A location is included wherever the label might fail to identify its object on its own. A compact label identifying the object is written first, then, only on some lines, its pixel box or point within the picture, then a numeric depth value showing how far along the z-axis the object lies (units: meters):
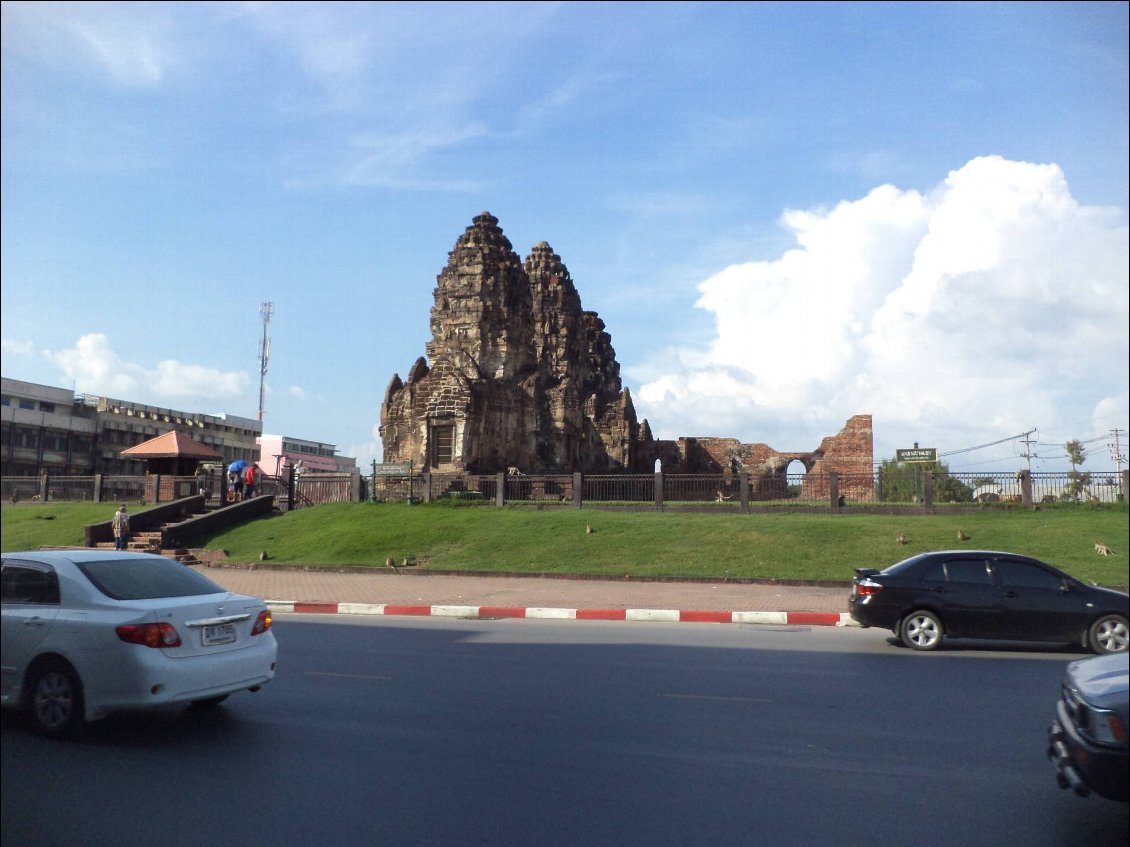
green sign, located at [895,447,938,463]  23.39
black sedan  6.54
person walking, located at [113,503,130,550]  18.41
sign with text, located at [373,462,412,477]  27.52
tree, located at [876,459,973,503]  20.81
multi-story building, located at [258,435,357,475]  57.02
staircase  20.48
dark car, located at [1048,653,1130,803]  3.18
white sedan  4.52
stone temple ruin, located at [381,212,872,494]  32.25
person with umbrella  26.89
